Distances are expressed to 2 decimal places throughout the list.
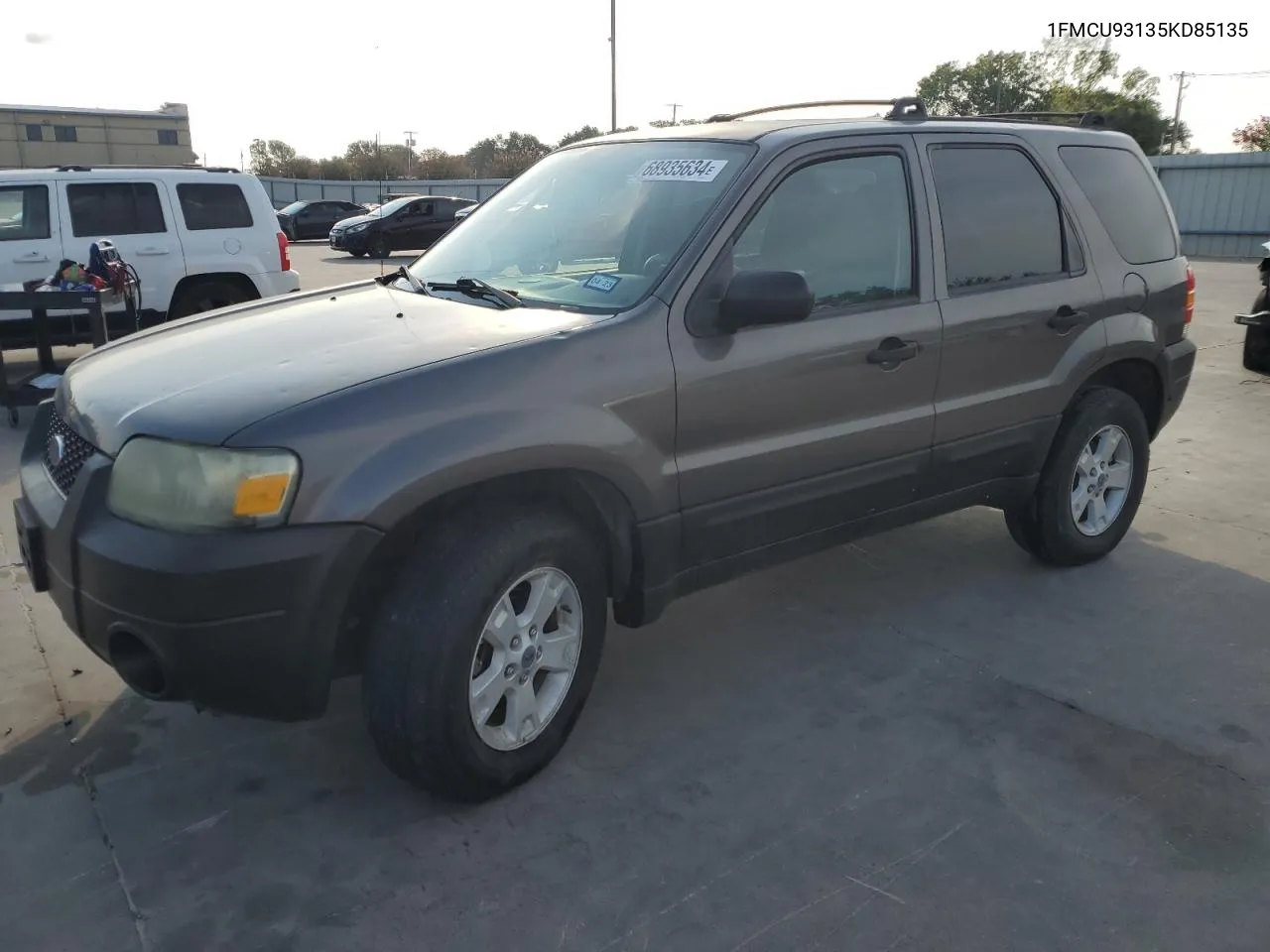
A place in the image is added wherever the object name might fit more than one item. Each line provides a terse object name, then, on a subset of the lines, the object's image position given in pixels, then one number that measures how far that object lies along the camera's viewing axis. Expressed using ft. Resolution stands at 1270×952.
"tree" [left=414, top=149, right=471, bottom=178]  194.80
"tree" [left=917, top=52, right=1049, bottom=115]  236.43
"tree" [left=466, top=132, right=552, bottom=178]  192.75
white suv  29.89
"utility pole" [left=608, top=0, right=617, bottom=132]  96.73
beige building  175.01
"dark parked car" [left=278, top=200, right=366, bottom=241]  104.47
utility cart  23.95
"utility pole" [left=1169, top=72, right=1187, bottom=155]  198.24
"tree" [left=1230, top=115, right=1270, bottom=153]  110.83
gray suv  8.25
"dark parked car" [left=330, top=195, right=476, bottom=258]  80.33
